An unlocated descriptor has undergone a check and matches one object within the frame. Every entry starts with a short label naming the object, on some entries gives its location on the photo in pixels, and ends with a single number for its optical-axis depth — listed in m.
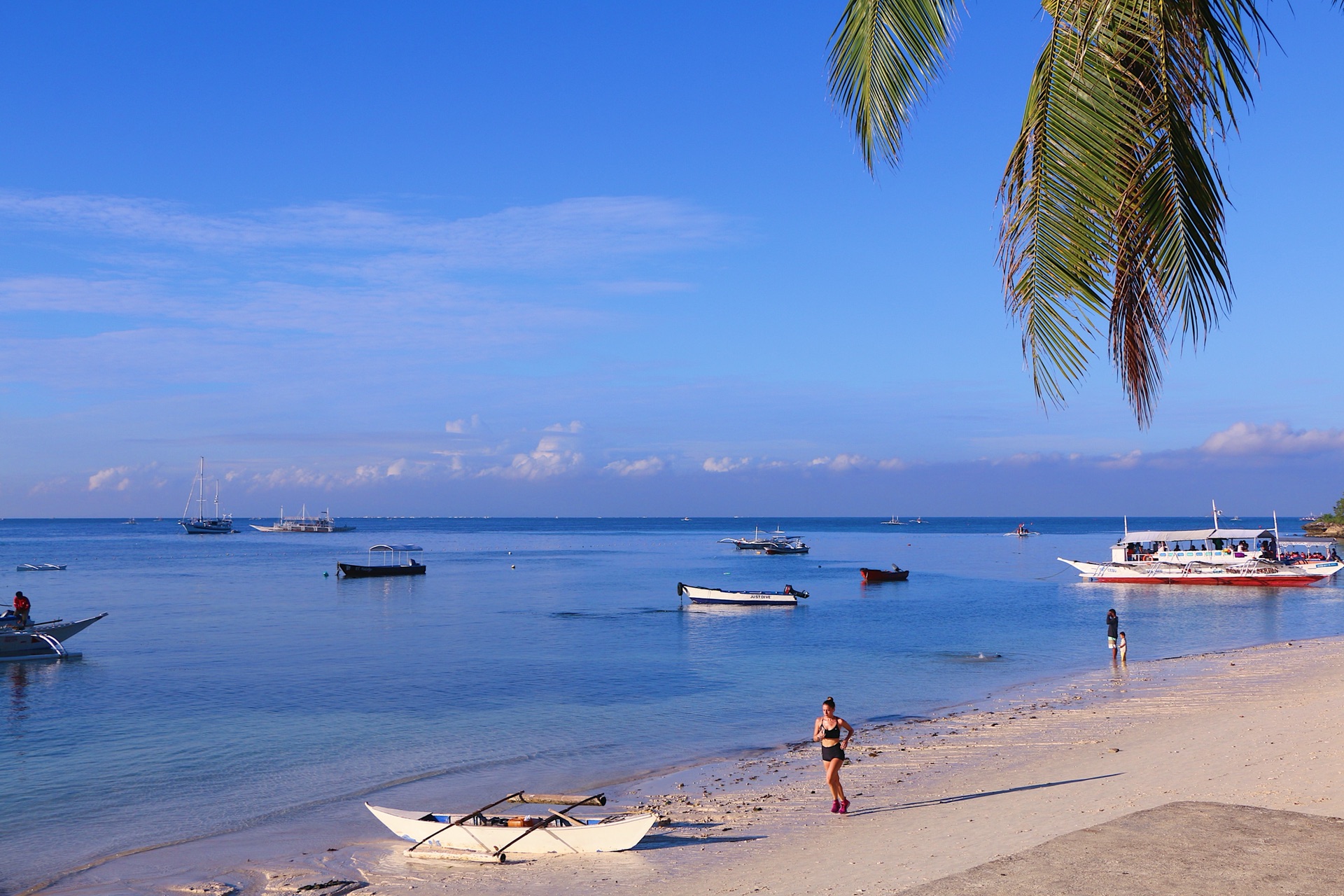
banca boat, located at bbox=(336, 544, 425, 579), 83.00
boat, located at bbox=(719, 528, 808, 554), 124.44
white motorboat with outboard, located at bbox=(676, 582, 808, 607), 58.94
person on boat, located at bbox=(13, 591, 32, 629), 38.31
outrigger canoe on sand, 13.62
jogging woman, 14.90
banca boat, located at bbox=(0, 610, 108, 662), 37.62
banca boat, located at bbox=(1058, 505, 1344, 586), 63.91
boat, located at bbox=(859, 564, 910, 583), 77.81
